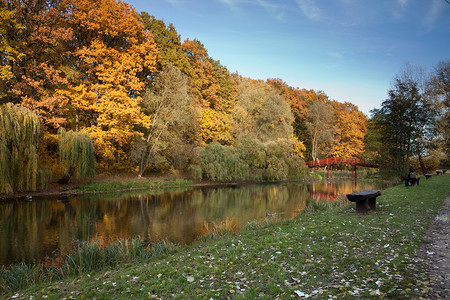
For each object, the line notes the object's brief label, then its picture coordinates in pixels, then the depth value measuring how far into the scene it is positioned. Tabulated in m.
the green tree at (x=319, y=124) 46.50
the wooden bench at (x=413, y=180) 17.17
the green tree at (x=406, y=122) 22.22
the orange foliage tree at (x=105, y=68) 23.02
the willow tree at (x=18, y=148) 15.77
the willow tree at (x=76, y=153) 19.80
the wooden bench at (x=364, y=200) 9.38
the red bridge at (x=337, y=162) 37.54
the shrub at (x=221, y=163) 28.56
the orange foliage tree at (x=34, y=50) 19.87
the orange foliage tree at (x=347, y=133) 49.78
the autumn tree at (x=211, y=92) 34.69
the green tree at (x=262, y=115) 38.32
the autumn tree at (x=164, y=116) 26.72
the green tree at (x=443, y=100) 21.28
